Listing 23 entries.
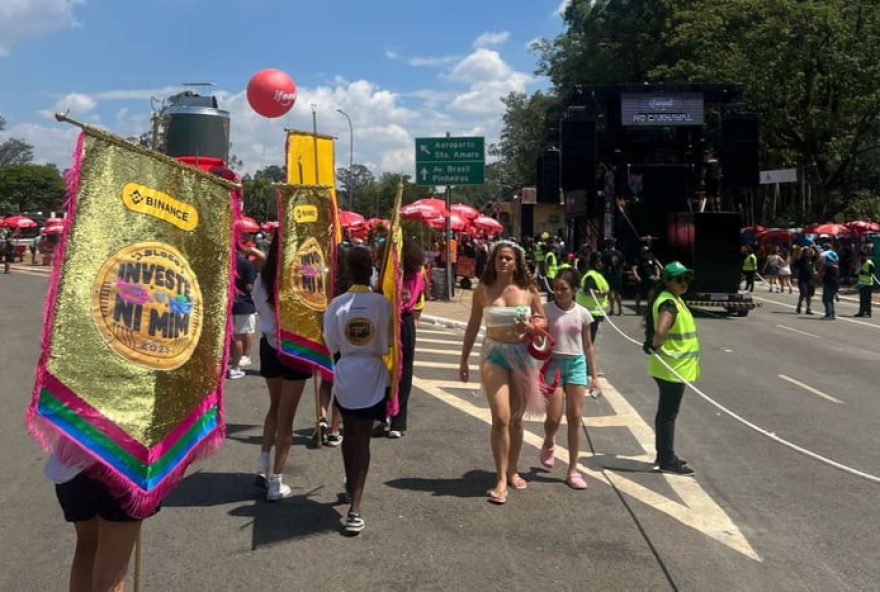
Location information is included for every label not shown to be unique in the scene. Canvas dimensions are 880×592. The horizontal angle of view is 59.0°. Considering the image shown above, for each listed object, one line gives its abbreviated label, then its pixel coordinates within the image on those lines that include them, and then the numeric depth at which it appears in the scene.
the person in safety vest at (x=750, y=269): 24.08
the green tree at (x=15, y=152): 126.44
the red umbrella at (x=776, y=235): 32.92
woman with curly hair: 5.34
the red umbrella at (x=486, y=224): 27.95
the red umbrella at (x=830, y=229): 29.95
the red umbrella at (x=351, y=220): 25.21
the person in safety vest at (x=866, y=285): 19.03
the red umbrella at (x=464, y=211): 25.61
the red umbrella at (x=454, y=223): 24.70
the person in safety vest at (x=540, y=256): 27.24
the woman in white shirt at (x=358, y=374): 4.66
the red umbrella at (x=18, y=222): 45.25
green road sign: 21.61
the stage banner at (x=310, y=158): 7.43
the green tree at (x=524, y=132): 59.28
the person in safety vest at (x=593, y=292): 10.61
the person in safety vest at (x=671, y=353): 6.05
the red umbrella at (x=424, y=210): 22.86
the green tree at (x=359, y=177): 81.44
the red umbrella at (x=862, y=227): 30.55
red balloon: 11.52
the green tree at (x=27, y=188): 77.94
